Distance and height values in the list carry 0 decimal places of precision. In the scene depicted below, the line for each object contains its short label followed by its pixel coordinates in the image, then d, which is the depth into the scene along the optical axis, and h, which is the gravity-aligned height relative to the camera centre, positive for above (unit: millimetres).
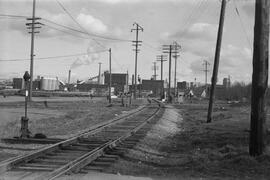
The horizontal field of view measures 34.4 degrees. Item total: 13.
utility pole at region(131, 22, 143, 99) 79888 +9423
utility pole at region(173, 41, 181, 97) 104250 +9590
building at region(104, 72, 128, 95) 189025 +4284
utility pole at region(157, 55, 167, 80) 117938 +8529
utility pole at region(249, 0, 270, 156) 11602 +599
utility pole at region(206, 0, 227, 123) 29750 +3156
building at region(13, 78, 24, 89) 185000 +2388
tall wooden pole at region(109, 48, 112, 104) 71812 +5019
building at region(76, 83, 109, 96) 168188 +739
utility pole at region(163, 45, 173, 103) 92562 +9067
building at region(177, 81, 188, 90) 182175 +2863
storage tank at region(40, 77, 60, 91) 181125 +2276
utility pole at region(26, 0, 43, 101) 60353 +8822
